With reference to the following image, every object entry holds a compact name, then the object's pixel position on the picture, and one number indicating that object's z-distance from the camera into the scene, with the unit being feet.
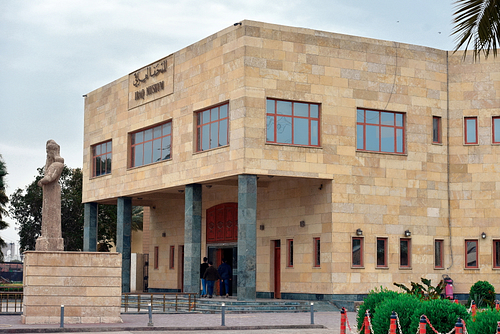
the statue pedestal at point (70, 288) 76.74
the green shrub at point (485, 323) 42.01
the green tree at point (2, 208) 183.11
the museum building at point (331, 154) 107.04
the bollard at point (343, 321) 61.05
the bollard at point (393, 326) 48.92
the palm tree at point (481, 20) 39.93
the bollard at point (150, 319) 72.55
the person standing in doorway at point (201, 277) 116.47
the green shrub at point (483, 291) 105.29
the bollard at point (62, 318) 71.41
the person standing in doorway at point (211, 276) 113.70
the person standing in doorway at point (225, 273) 119.34
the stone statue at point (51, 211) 77.56
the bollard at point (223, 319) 73.94
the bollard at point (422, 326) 46.52
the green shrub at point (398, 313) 55.06
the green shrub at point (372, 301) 60.70
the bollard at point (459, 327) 43.25
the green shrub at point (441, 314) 52.85
